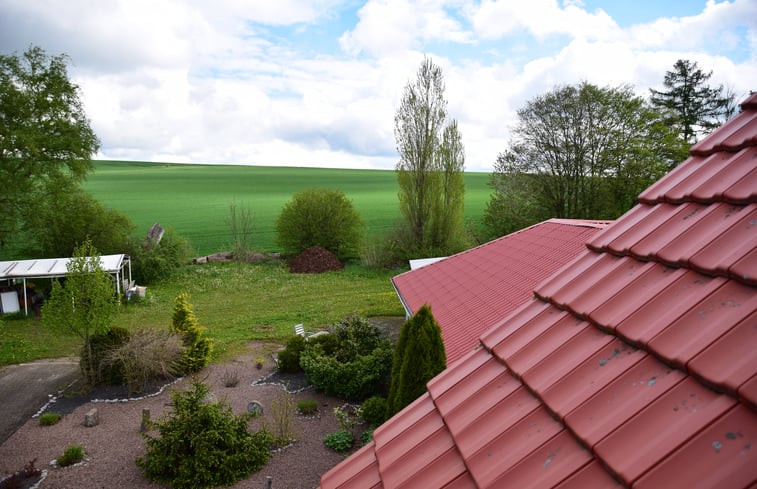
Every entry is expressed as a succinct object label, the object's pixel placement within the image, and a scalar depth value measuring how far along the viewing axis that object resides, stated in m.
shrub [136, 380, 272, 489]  10.33
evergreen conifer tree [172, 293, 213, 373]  16.93
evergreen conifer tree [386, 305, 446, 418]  10.16
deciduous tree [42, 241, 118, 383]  14.67
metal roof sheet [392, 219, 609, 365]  12.11
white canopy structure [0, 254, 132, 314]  24.34
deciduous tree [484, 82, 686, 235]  30.36
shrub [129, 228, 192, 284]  31.98
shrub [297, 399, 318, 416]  13.54
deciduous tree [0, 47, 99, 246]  27.09
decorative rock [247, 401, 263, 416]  13.40
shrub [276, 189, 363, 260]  39.06
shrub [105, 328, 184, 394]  14.98
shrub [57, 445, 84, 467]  11.09
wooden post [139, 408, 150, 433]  12.73
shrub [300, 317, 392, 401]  14.38
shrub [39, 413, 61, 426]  13.20
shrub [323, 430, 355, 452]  11.54
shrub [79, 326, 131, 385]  15.72
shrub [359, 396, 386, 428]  12.43
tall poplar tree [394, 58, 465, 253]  35.44
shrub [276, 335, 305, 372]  16.70
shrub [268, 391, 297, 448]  11.88
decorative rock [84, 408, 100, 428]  13.09
